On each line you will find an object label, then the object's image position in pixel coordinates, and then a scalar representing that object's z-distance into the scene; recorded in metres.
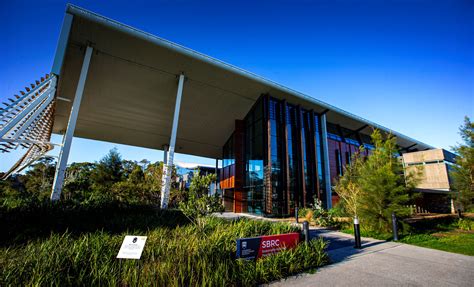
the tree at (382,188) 9.70
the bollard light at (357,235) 7.20
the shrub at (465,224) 11.32
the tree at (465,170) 15.61
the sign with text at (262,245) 4.71
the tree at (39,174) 30.96
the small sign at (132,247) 3.58
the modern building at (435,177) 22.70
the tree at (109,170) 25.59
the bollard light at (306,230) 5.90
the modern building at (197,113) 13.51
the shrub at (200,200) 7.16
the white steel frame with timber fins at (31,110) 9.15
